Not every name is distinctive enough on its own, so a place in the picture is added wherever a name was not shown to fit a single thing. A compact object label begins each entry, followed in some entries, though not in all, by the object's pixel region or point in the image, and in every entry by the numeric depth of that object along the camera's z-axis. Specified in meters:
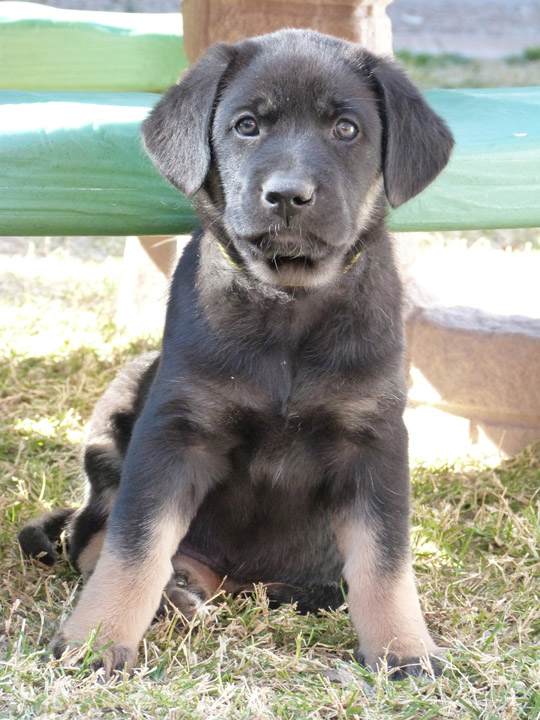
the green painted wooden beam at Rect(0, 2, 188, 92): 5.20
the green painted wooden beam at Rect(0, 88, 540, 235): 3.03
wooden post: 4.15
